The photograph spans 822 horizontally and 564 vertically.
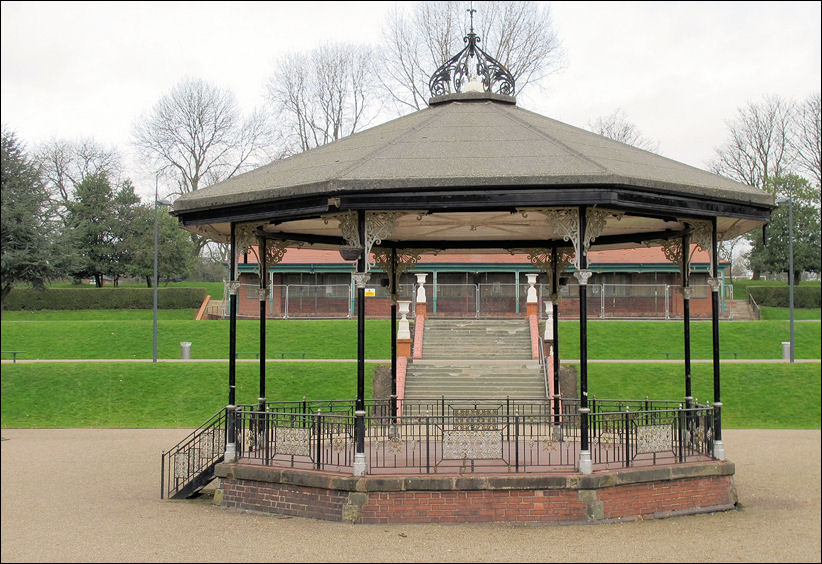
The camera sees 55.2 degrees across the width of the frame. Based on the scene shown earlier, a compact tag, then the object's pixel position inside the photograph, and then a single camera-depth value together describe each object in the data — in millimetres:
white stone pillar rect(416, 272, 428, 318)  30812
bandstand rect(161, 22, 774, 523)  10664
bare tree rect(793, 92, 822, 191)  50031
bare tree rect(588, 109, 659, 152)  52869
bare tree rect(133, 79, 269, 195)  55875
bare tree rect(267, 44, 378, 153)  51438
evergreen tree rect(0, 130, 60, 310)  41281
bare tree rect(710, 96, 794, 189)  56938
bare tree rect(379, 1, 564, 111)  41438
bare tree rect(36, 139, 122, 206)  64500
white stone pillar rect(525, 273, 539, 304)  30266
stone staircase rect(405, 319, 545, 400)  24250
